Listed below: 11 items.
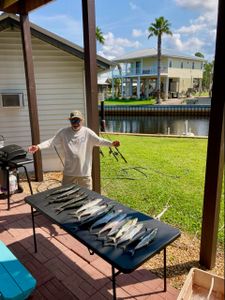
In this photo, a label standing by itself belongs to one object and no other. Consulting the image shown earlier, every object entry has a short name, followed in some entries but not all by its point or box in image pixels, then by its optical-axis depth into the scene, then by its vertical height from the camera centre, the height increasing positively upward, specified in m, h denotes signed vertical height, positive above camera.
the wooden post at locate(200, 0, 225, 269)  2.09 -0.63
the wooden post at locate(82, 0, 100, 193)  3.09 +0.40
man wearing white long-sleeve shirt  3.25 -0.68
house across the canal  35.22 +2.92
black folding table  1.67 -1.10
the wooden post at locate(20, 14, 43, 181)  4.55 +0.12
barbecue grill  3.87 -0.99
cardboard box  1.97 -1.55
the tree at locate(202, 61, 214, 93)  48.85 +3.16
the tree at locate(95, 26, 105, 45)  41.19 +9.32
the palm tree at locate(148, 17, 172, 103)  31.02 +7.97
